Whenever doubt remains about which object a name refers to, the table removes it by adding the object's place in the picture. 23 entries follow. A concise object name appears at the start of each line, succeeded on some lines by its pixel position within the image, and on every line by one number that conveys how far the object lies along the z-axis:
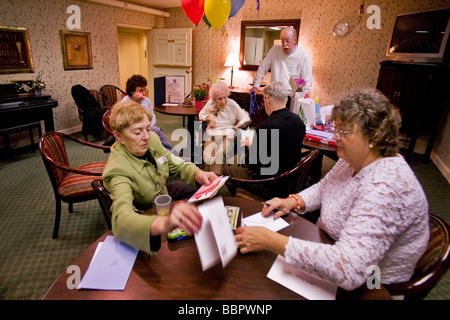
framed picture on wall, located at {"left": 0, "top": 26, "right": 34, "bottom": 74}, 4.16
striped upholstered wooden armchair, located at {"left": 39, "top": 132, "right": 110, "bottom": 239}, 2.06
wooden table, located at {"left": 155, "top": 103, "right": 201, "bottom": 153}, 3.75
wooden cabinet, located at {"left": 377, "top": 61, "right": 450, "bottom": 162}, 4.03
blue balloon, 3.67
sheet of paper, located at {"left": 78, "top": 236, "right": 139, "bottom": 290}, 0.94
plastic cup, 1.19
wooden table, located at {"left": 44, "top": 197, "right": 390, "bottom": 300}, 0.91
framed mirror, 5.84
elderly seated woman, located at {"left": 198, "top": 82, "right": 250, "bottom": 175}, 3.36
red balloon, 3.32
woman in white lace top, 0.94
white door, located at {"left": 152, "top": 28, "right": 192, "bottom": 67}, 6.74
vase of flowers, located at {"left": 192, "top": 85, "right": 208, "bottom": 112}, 3.98
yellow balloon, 3.16
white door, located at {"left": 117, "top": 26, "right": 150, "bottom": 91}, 7.75
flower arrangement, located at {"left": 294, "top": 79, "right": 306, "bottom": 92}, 3.98
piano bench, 3.76
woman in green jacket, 1.02
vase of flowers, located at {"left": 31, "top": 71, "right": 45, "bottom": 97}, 4.41
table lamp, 6.21
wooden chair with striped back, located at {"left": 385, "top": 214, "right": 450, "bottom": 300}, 0.96
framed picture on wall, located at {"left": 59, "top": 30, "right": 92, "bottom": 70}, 5.10
